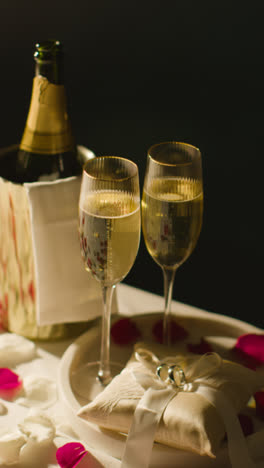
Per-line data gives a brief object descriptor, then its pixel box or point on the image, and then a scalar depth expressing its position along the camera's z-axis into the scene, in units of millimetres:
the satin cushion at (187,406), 1164
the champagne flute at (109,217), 1213
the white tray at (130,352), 1181
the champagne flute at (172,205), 1255
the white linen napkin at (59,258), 1320
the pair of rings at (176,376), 1226
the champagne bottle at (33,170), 1316
